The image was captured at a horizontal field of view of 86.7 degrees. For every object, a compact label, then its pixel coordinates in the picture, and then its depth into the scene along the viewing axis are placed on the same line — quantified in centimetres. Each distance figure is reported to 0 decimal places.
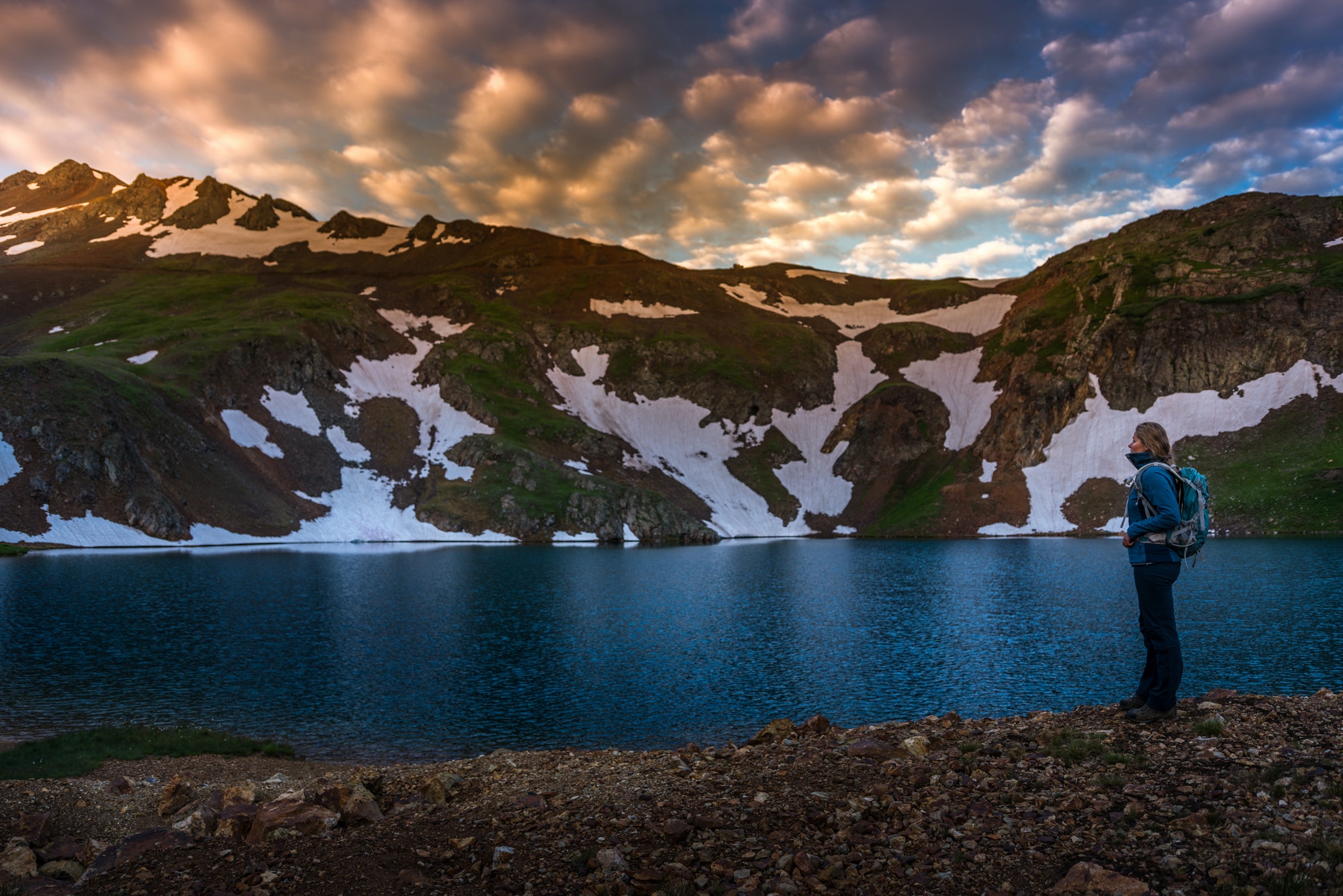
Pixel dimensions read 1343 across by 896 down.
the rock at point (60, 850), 1303
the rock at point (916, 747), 1469
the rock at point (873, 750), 1484
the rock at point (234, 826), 1307
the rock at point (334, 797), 1395
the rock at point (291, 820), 1282
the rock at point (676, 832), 1106
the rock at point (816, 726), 1928
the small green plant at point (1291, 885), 745
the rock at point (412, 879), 1040
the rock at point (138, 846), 1202
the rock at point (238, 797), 1559
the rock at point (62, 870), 1213
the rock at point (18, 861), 1214
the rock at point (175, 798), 1645
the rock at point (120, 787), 1802
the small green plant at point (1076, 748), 1262
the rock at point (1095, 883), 798
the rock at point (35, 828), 1379
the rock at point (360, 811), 1360
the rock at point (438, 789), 1541
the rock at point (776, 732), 1925
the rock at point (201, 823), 1327
